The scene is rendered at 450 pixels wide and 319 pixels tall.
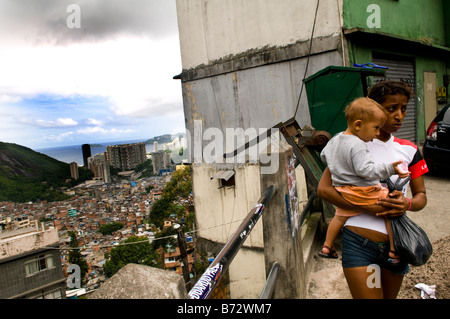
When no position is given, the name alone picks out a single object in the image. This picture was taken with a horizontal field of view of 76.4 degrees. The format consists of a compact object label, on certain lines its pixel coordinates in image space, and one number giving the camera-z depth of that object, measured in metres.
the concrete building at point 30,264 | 18.94
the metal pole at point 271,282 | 1.72
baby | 1.43
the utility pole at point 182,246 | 9.47
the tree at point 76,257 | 28.75
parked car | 5.52
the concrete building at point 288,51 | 6.57
